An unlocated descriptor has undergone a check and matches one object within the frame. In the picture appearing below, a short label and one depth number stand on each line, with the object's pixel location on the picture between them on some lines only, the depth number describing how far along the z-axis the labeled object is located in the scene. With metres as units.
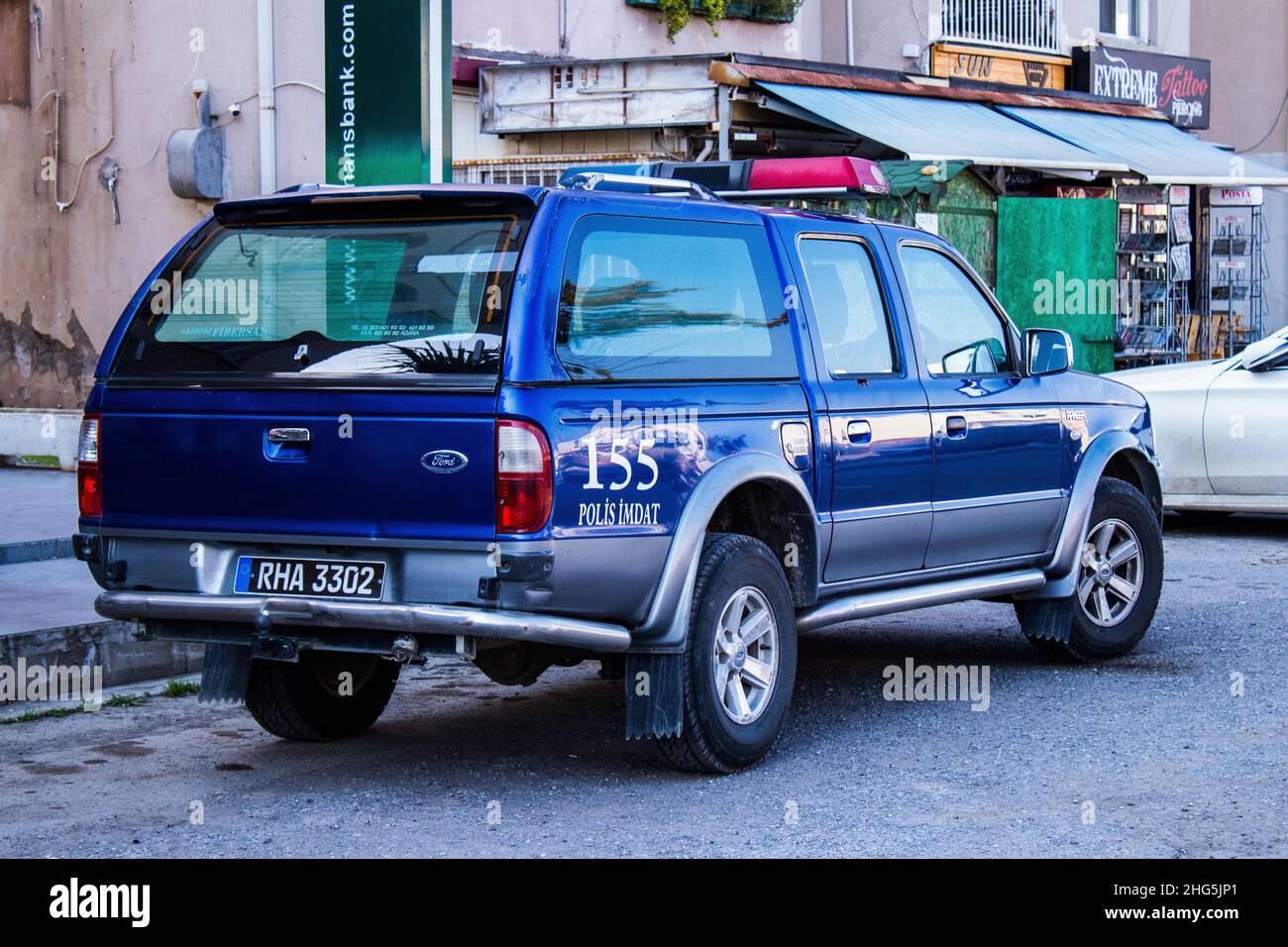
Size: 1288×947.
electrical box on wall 16.69
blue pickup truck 5.67
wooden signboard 22.10
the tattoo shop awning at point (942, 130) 16.88
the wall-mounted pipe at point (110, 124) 17.73
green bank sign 11.62
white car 12.76
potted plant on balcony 19.23
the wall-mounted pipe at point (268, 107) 16.61
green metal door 18.56
